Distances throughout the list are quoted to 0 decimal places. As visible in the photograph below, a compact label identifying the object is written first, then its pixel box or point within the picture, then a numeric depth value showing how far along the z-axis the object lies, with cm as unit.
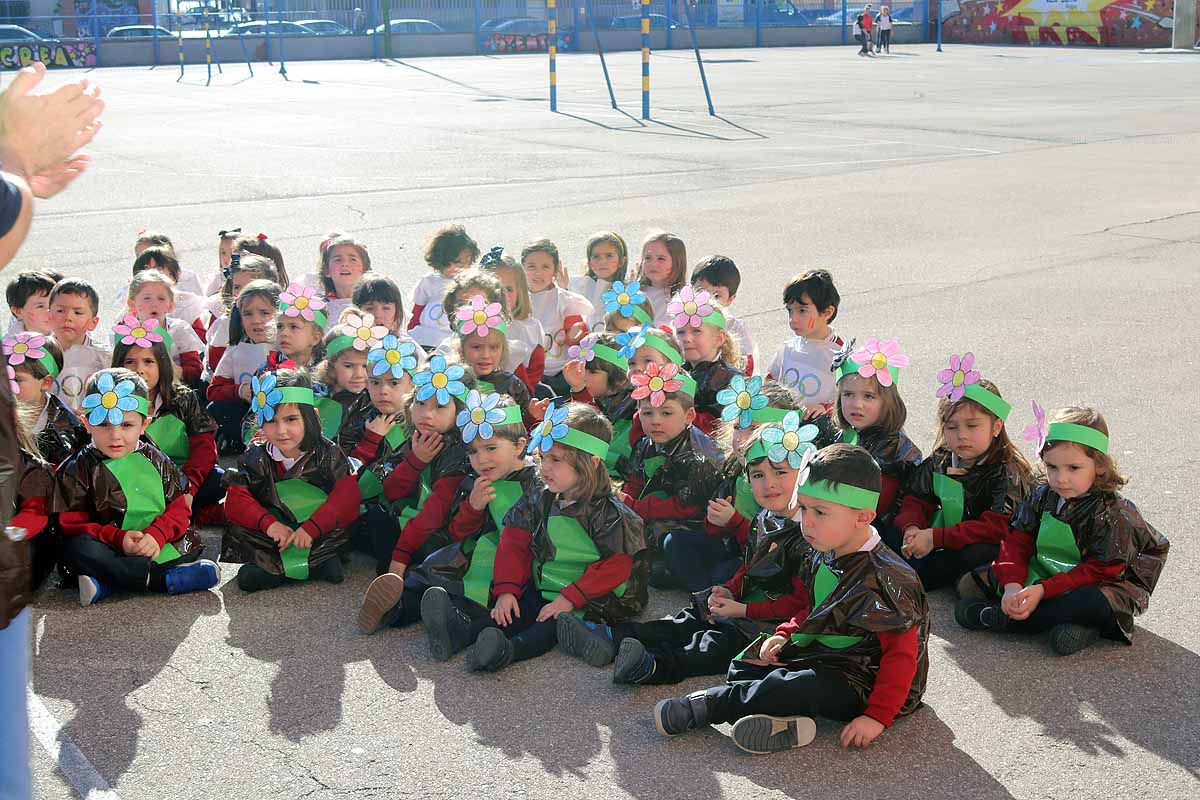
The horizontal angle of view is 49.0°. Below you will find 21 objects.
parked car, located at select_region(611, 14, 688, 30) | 5206
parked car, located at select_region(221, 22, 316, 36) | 4605
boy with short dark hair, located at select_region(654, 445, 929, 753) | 420
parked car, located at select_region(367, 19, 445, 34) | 4912
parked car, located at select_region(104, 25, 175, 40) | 4391
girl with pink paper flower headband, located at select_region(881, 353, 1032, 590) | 539
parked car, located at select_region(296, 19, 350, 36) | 4781
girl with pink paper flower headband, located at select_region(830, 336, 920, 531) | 557
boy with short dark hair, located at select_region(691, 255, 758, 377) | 742
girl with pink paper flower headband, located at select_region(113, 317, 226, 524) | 612
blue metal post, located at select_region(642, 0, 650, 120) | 2369
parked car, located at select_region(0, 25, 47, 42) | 4131
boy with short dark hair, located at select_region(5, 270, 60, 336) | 702
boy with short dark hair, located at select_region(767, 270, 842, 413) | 659
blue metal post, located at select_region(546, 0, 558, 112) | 2632
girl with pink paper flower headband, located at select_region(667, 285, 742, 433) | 638
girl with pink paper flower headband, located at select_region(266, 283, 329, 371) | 684
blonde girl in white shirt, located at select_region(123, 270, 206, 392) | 726
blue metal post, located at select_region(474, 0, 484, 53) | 4991
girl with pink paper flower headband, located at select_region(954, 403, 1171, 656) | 486
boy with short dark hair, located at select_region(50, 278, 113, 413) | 678
